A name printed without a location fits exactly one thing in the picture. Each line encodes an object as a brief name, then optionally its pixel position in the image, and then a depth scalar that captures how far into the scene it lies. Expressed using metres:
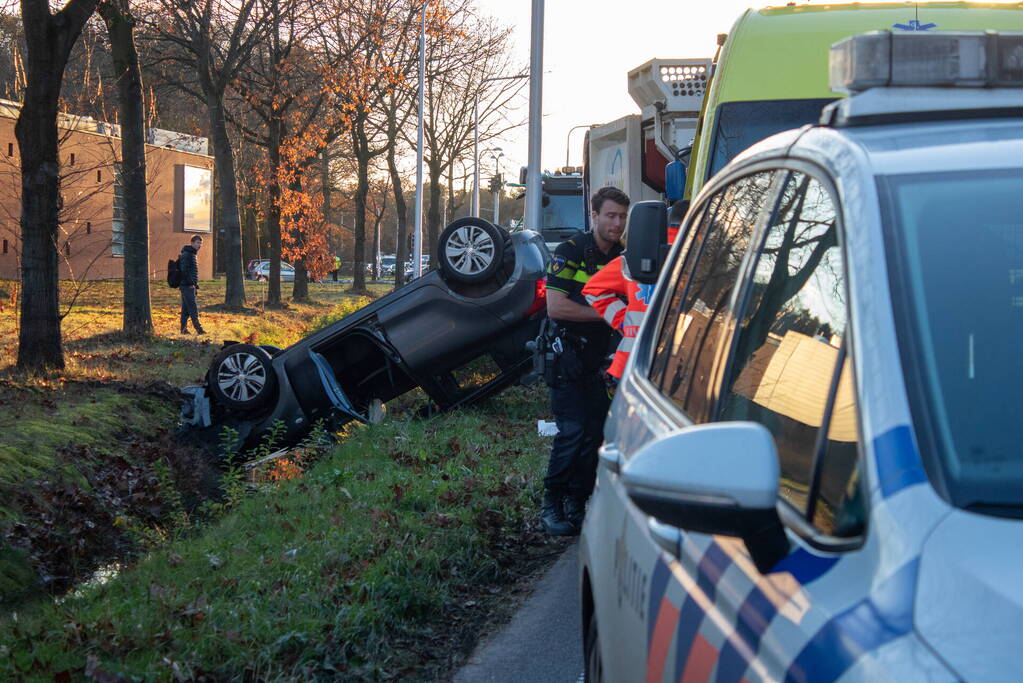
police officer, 6.87
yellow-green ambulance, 7.01
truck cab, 24.23
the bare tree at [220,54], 25.58
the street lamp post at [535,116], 16.47
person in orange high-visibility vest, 6.02
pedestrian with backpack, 22.03
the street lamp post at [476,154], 48.09
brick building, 31.14
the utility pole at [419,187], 32.41
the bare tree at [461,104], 44.84
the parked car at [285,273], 66.77
